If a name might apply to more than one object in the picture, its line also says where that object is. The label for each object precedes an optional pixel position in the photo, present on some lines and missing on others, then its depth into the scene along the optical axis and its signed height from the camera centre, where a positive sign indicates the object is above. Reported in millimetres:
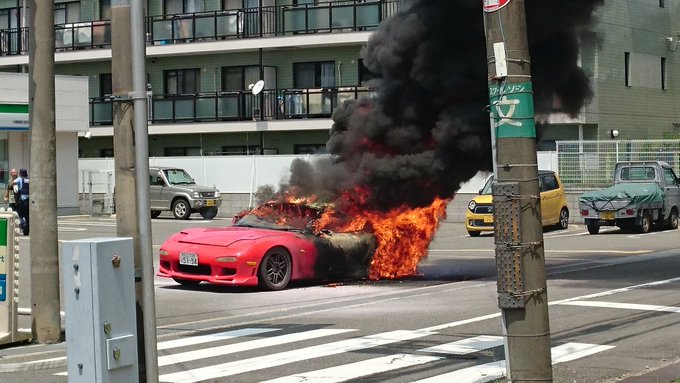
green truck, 26000 -766
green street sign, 5863 +354
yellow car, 26172 -870
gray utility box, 5168 -619
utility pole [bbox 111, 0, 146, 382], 6219 +279
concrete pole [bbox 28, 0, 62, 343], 11023 +76
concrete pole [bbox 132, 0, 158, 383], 5672 +1
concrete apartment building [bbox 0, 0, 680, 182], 37969 +4177
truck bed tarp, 26078 -590
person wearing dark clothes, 25120 -97
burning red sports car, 14594 -993
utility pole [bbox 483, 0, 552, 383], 5844 -98
